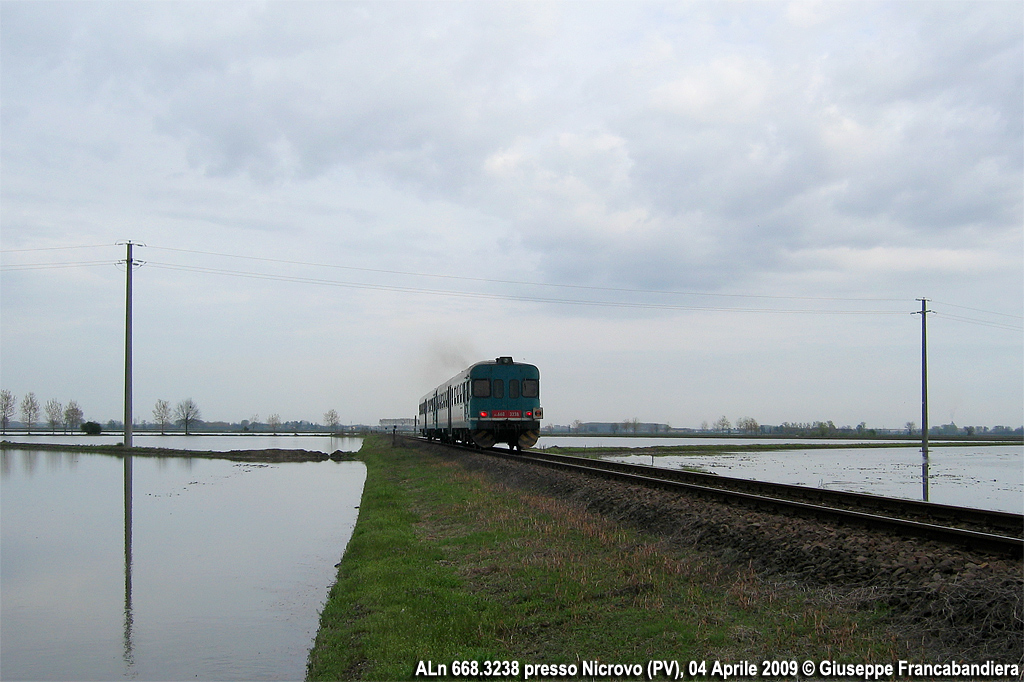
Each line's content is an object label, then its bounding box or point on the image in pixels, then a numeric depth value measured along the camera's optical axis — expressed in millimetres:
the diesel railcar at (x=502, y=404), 33812
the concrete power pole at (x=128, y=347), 54000
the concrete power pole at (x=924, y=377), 53375
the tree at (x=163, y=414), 165750
